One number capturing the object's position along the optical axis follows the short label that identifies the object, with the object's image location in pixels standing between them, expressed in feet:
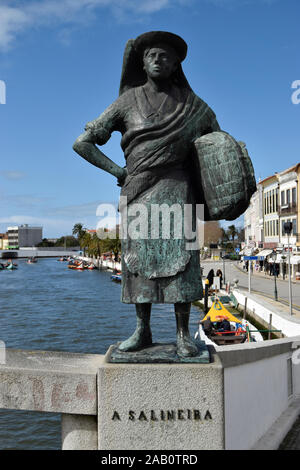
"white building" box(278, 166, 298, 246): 143.64
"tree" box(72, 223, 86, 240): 490.90
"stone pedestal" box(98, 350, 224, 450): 11.50
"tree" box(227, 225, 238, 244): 381.62
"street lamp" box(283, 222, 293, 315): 51.75
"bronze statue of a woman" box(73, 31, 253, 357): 12.75
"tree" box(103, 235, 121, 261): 257.75
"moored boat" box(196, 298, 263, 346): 47.98
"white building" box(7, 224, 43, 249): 595.88
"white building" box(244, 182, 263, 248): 191.52
